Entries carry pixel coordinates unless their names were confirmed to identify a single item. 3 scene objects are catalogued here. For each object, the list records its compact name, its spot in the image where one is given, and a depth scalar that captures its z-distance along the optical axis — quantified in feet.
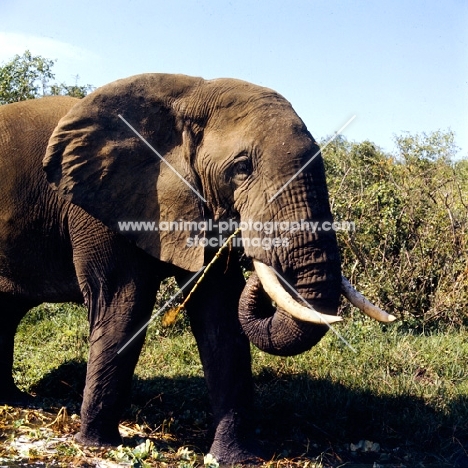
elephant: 13.97
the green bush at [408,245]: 25.61
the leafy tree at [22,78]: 43.39
